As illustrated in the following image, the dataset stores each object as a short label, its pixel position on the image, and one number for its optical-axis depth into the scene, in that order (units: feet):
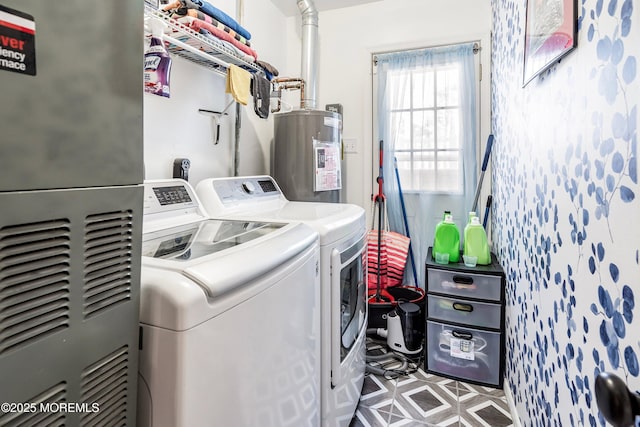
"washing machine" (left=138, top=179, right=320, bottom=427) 2.17
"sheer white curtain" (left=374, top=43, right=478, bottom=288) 8.80
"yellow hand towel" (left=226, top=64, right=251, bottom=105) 6.32
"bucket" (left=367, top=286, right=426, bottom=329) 8.29
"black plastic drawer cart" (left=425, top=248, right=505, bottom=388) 6.85
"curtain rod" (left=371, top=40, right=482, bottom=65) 8.70
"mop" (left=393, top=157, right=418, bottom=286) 9.44
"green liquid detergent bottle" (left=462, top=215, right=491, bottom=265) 7.34
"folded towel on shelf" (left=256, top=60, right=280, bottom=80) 7.70
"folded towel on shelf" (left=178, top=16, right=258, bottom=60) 5.37
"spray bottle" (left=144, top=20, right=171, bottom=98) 4.60
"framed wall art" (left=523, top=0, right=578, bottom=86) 3.34
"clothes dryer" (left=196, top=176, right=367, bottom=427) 4.60
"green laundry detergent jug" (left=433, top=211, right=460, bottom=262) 7.63
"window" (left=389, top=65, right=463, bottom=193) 8.97
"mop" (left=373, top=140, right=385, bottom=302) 8.59
